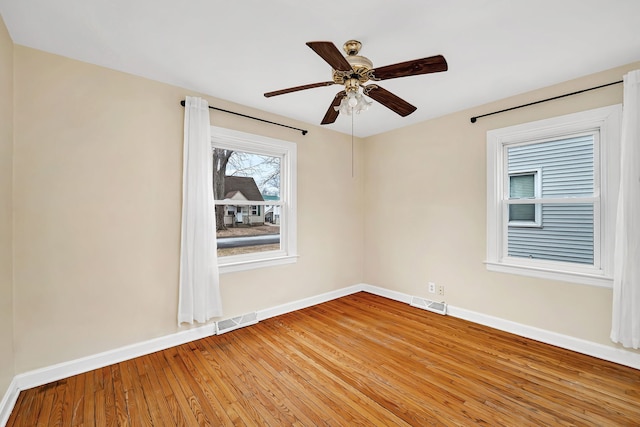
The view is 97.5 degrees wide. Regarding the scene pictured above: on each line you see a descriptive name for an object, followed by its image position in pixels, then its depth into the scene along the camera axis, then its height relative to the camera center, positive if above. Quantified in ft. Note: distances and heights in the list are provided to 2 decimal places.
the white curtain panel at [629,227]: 7.37 -0.35
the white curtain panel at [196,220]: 8.99 -0.33
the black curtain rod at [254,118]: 9.88 +3.60
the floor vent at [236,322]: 9.93 -4.13
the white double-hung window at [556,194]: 8.23 +0.66
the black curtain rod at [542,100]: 8.13 +3.70
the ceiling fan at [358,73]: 5.31 +2.91
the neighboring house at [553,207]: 12.48 +0.27
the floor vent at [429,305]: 11.69 -4.02
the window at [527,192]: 13.94 +1.04
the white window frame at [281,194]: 10.38 +0.72
